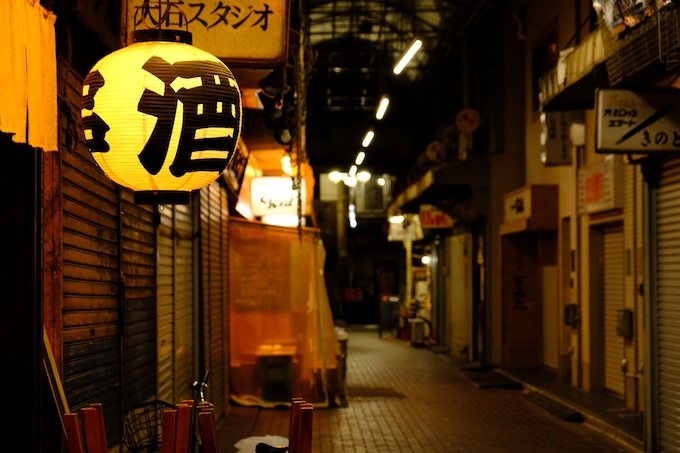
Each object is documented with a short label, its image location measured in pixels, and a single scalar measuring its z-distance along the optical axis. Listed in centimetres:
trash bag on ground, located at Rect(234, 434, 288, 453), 605
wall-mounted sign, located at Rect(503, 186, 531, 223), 1842
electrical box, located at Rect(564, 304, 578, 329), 1658
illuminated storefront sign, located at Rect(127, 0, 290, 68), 654
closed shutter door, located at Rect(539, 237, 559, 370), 1923
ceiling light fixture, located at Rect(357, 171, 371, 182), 3478
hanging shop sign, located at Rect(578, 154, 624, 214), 1381
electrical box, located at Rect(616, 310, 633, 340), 1332
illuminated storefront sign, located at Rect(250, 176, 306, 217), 1614
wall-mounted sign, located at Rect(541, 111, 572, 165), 1579
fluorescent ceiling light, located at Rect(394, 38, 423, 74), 1518
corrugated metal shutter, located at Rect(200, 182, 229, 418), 1220
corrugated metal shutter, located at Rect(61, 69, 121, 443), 575
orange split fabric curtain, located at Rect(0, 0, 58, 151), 412
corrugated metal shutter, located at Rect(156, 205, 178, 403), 895
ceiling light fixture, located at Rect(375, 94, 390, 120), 2133
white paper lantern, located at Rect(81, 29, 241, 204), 470
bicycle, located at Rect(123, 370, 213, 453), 552
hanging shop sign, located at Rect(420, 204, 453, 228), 2609
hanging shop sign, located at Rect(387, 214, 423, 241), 3319
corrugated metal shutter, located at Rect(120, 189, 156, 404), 730
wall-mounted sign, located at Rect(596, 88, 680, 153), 979
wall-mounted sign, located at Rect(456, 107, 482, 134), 2259
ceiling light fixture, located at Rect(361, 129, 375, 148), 2617
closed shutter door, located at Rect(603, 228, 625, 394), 1489
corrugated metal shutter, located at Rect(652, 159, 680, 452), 1020
